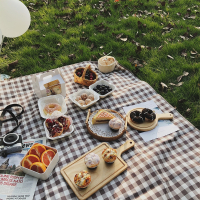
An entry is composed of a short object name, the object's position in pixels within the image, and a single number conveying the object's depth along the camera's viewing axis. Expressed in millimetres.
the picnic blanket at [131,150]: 1949
